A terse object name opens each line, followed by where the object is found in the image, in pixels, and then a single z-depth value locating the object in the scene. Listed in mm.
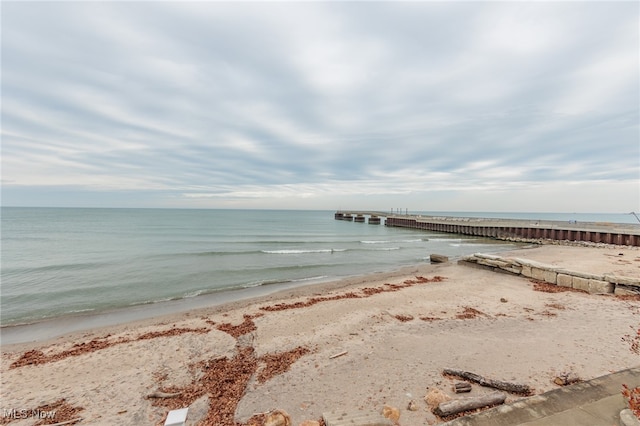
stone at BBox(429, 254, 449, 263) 21653
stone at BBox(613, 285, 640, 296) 10484
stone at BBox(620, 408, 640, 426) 3197
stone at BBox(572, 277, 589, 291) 11622
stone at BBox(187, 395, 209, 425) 4570
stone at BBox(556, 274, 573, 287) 12293
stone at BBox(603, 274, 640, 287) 10609
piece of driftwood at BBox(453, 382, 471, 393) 4785
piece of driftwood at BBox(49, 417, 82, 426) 4723
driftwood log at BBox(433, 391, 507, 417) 4180
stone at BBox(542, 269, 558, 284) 13008
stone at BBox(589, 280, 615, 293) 11070
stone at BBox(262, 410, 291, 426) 4016
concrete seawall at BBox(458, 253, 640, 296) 10836
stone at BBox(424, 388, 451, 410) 4465
